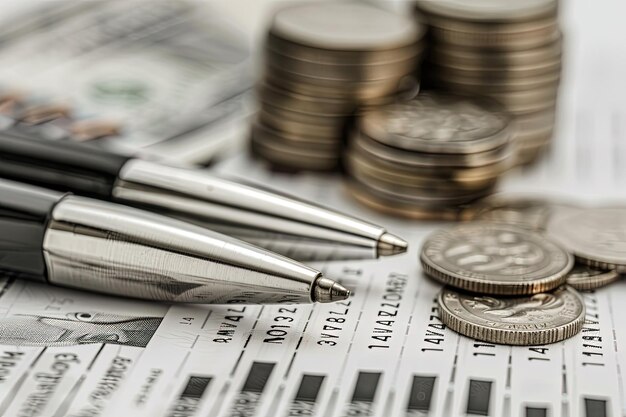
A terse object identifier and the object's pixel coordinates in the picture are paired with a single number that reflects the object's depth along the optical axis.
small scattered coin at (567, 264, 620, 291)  0.30
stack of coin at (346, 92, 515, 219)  0.33
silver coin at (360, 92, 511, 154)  0.33
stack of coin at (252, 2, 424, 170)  0.34
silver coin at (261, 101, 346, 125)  0.34
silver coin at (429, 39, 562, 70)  0.35
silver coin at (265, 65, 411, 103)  0.34
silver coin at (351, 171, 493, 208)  0.33
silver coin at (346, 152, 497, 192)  0.33
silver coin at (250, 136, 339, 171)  0.35
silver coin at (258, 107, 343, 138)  0.35
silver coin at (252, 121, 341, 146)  0.35
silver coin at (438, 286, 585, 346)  0.28
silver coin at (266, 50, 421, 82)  0.34
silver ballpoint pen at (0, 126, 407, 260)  0.30
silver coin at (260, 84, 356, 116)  0.34
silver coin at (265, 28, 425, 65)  0.34
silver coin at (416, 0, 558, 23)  0.35
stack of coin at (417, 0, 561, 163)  0.35
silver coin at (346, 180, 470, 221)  0.33
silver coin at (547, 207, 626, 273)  0.30
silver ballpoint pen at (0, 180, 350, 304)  0.28
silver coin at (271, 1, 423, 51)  0.34
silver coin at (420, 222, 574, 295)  0.29
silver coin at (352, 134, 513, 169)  0.33
